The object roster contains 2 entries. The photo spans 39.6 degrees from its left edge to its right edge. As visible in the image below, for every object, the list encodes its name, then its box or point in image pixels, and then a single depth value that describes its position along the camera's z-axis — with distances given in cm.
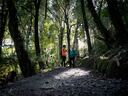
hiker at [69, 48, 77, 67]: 1266
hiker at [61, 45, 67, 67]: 1305
